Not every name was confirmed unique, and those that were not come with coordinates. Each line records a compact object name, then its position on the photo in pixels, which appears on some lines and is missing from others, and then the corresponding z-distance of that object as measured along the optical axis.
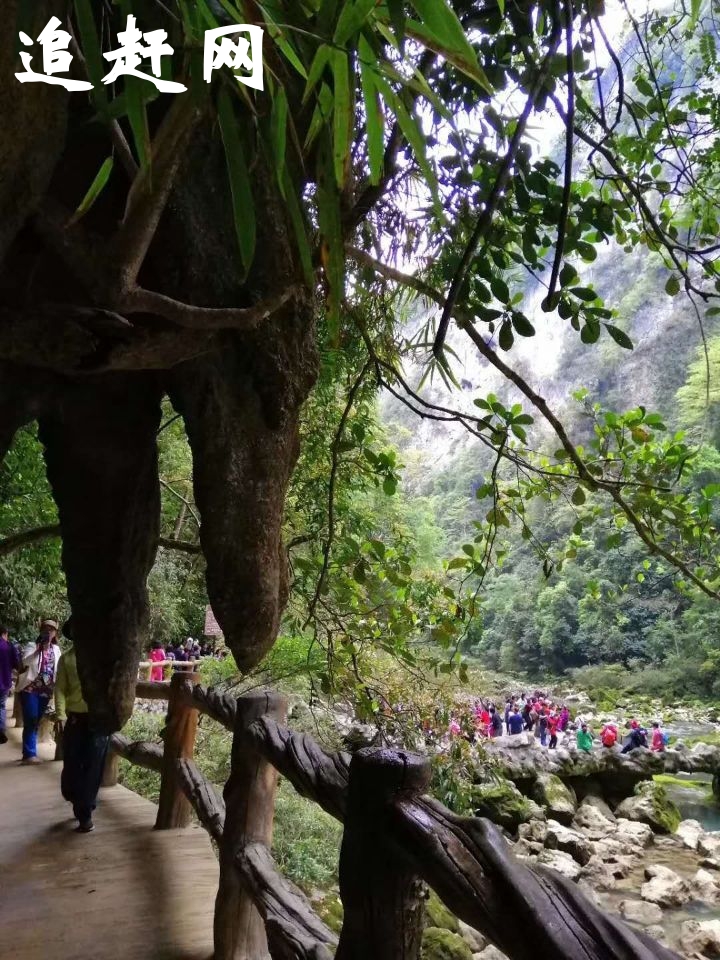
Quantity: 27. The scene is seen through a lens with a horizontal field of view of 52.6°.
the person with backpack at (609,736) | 12.22
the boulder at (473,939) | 5.68
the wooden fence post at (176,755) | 3.17
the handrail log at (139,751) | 3.58
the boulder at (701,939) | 6.27
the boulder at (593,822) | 9.66
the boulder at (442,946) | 4.18
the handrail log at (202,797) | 2.55
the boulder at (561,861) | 8.10
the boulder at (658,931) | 6.73
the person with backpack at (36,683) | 4.97
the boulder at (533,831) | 8.68
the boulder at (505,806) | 8.95
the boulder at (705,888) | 7.71
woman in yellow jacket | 3.14
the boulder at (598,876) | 7.97
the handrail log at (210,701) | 2.50
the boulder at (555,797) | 10.12
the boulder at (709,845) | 8.97
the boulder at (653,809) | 10.08
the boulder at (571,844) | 8.58
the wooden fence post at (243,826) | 2.08
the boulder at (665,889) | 7.62
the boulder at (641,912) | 7.11
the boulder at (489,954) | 5.50
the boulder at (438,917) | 4.99
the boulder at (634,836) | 9.18
